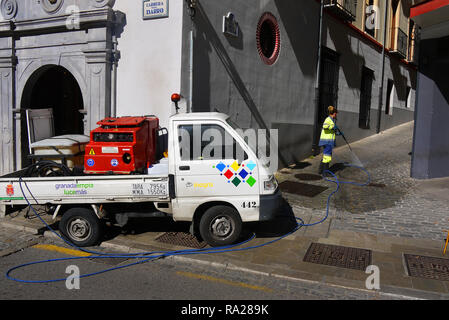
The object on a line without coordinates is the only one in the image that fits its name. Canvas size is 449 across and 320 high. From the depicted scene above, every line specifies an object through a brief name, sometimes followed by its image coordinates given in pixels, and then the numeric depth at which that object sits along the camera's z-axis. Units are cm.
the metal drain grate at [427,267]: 492
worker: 1035
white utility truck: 578
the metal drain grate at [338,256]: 530
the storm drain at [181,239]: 603
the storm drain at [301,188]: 907
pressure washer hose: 529
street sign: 798
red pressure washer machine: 597
